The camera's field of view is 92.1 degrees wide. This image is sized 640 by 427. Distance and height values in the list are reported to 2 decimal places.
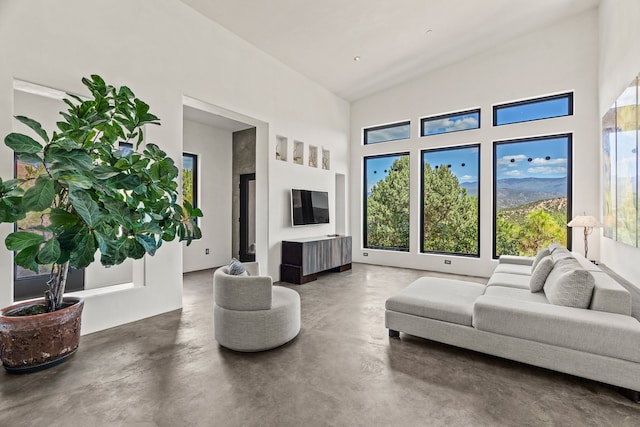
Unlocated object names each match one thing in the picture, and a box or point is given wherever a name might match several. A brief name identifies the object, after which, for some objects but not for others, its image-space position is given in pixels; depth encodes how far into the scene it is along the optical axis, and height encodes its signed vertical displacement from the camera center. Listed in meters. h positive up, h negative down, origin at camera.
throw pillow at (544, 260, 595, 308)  2.42 -0.61
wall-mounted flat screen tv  5.72 +0.12
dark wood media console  5.25 -0.80
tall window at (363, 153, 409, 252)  6.80 +0.25
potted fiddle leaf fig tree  2.01 +0.01
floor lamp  4.33 -0.15
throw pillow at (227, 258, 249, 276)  2.94 -0.54
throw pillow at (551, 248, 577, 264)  3.10 -0.45
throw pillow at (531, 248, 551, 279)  3.86 -0.53
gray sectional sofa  2.10 -0.85
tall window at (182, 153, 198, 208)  6.37 +0.74
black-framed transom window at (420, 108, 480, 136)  6.04 +1.83
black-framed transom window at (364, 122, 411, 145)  6.80 +1.83
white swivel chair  2.70 -0.91
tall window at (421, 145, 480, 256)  6.06 +0.25
